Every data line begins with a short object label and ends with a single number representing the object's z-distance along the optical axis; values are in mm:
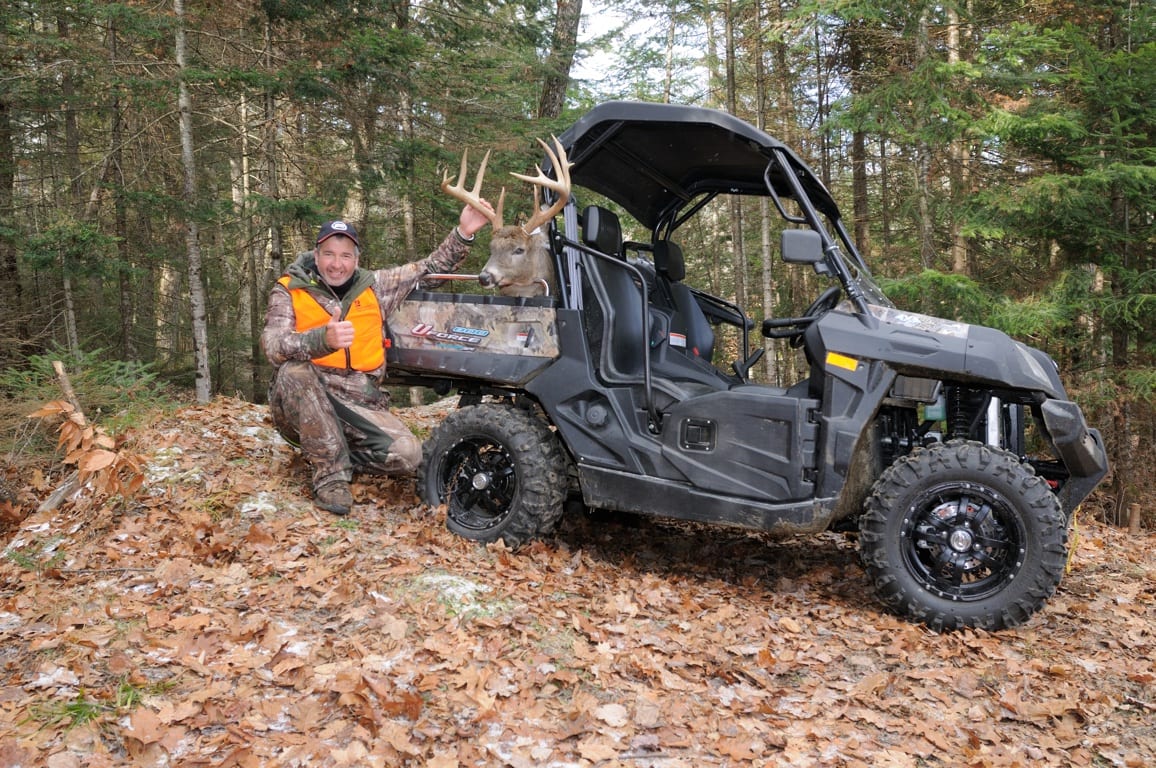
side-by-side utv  4125
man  5227
